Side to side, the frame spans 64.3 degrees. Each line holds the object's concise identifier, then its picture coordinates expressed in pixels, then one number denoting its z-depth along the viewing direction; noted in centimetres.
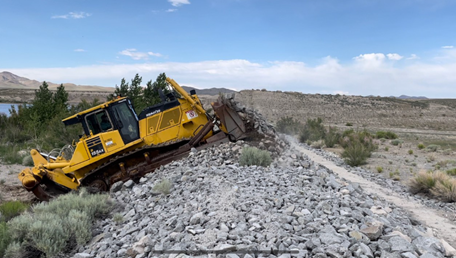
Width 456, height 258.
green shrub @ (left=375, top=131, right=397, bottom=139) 3381
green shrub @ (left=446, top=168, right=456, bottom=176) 1575
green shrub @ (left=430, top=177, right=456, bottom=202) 1140
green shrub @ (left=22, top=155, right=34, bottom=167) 2031
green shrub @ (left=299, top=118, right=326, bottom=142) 2999
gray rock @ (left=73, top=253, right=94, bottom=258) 632
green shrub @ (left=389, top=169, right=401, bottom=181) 1529
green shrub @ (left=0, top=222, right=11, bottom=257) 657
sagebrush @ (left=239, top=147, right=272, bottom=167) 1065
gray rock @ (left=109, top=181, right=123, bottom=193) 1082
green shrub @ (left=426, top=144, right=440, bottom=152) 2487
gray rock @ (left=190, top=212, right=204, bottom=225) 641
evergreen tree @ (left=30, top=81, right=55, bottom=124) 3312
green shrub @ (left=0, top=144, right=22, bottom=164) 2098
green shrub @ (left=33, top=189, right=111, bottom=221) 805
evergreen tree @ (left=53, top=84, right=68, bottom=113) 3394
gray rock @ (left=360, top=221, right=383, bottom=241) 569
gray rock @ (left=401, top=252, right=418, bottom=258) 507
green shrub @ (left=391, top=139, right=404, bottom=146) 2819
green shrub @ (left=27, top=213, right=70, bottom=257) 651
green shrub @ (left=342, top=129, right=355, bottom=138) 2996
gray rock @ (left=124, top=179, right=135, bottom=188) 1081
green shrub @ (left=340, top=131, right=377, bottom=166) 1862
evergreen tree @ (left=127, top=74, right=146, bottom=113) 3316
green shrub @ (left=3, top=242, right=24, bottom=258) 640
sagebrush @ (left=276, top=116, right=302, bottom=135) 3362
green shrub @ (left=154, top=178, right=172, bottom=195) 884
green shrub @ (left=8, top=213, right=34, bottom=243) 678
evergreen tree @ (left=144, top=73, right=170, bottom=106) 3282
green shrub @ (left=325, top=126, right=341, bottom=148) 2681
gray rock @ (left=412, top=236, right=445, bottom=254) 552
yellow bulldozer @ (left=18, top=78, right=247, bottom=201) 1191
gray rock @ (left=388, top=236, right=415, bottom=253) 528
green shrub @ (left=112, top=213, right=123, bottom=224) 782
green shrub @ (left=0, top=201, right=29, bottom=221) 923
